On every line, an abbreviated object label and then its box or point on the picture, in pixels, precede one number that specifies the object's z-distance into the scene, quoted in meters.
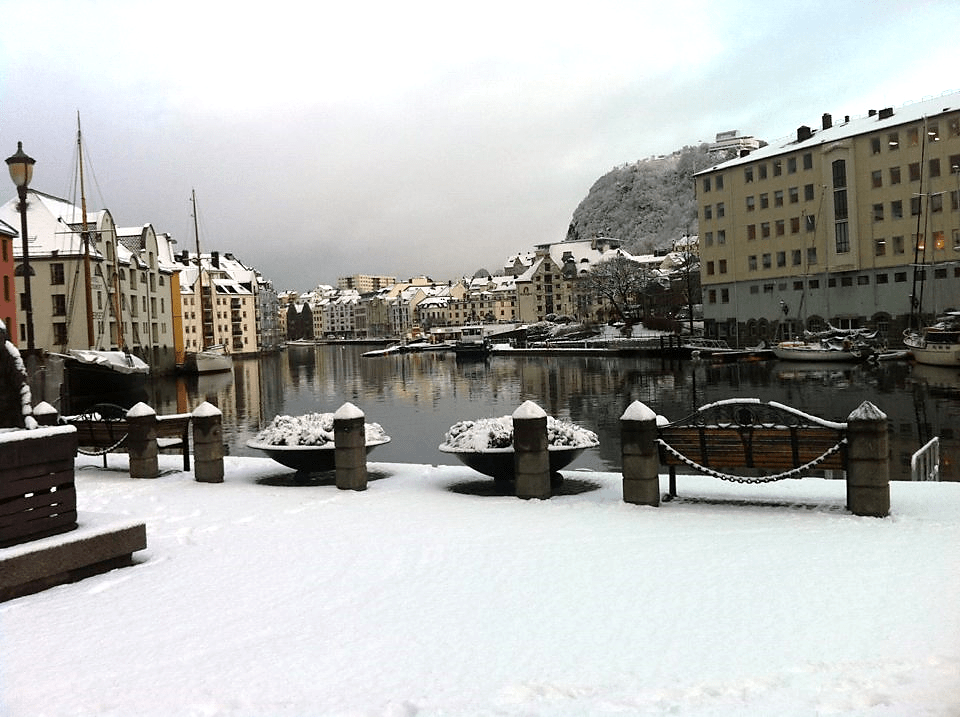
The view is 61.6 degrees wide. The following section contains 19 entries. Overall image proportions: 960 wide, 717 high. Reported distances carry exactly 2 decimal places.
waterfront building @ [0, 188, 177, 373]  66.62
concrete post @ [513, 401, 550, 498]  11.13
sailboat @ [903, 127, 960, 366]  52.38
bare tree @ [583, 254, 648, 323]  125.12
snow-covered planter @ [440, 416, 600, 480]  11.71
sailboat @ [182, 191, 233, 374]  81.88
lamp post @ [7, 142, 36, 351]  16.91
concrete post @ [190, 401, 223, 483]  13.52
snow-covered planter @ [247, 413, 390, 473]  13.16
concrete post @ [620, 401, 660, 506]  10.38
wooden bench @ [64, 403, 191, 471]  15.24
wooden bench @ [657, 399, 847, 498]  9.71
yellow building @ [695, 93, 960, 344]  68.81
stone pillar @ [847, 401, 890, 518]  9.23
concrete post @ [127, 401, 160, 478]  14.22
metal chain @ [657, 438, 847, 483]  9.62
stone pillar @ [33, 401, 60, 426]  14.55
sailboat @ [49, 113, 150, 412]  51.78
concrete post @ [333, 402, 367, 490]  12.16
